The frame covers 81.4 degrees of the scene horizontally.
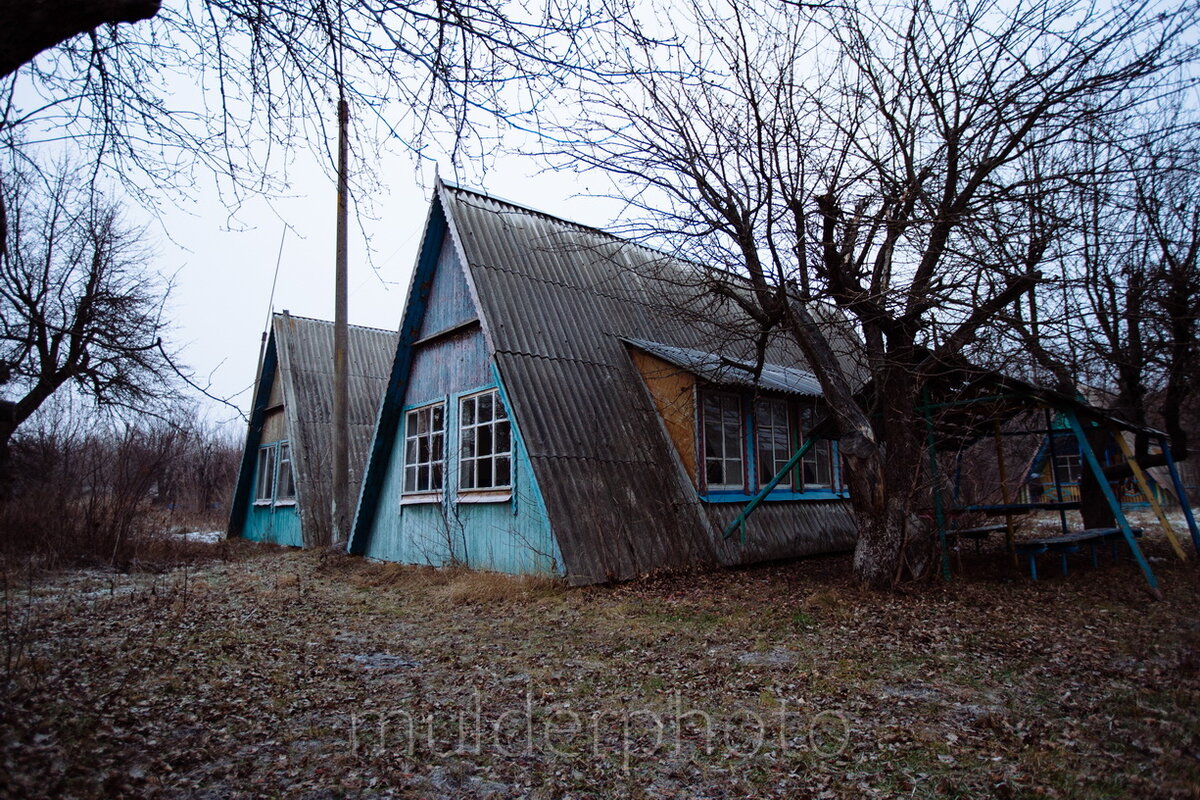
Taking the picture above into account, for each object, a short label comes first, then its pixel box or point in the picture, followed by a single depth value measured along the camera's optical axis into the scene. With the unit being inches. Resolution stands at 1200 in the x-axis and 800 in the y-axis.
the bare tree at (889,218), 311.7
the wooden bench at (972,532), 384.9
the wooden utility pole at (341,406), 540.7
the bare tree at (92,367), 401.7
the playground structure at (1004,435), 355.3
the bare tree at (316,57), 158.9
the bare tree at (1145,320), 443.8
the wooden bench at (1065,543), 365.7
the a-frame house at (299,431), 660.7
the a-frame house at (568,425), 390.6
